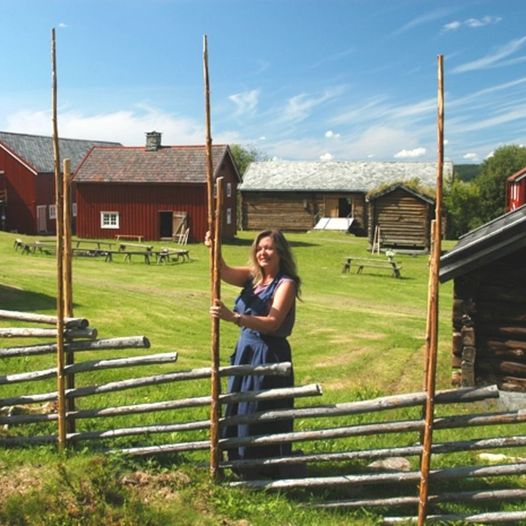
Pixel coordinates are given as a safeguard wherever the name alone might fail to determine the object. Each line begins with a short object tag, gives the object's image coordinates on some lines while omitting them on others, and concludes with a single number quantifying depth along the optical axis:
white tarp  45.50
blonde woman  5.21
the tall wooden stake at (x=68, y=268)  5.57
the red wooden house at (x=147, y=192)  36.16
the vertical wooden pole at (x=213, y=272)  5.09
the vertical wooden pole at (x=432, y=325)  4.59
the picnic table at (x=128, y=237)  36.78
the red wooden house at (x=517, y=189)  36.22
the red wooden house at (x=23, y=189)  40.69
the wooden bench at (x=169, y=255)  27.11
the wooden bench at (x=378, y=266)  25.56
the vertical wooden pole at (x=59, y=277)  5.45
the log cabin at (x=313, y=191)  46.47
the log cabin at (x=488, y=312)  8.93
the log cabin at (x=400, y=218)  34.72
